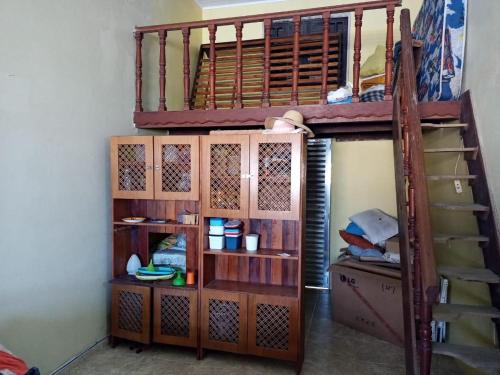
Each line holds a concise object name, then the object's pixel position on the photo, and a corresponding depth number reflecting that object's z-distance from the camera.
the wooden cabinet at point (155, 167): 2.54
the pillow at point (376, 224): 3.36
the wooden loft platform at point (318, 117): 2.52
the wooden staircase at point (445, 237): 1.57
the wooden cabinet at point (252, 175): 2.35
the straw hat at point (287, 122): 2.37
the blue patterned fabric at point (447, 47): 2.45
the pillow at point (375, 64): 2.99
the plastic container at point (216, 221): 2.63
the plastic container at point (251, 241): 2.58
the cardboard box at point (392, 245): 3.23
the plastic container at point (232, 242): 2.62
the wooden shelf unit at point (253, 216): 2.37
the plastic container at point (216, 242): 2.61
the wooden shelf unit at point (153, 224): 2.55
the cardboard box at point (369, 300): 2.91
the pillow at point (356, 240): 3.45
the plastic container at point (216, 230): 2.62
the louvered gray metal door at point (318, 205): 4.06
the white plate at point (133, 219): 2.69
